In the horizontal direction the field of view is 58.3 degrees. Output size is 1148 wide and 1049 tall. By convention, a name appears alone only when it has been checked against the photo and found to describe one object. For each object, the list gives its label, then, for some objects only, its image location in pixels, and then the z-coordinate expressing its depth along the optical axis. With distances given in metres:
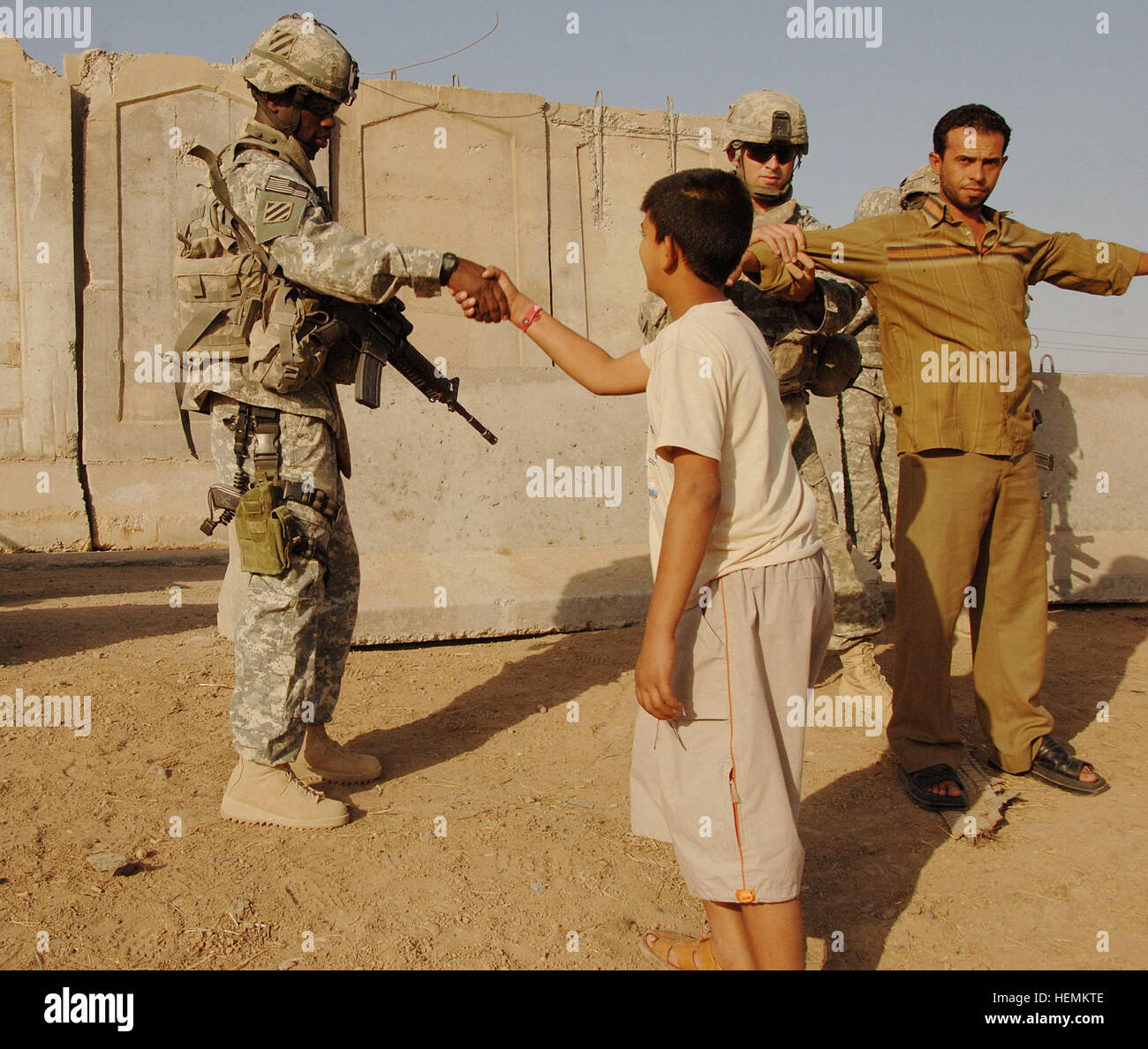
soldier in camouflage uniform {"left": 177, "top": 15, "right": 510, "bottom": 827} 3.01
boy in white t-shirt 1.99
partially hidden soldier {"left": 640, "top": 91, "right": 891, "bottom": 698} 3.79
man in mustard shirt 3.27
